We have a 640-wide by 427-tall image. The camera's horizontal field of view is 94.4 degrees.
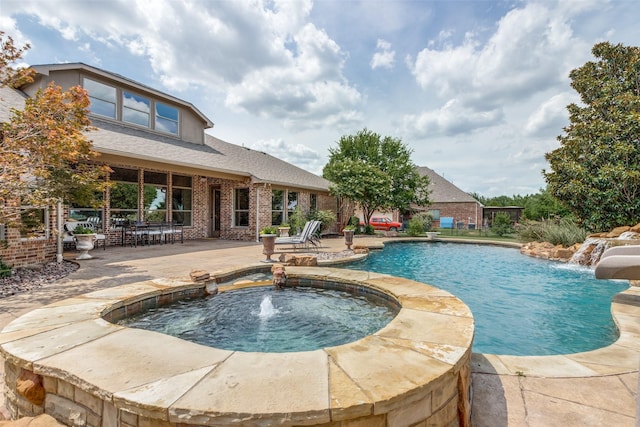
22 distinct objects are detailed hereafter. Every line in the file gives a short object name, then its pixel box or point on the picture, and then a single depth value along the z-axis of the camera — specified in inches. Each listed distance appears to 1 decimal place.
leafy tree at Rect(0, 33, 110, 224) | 209.6
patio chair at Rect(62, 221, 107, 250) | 350.6
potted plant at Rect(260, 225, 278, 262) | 307.3
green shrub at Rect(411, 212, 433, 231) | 856.9
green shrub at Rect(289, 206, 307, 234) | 548.4
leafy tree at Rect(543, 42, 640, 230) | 411.2
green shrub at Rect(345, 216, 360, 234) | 708.7
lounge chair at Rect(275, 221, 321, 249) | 387.7
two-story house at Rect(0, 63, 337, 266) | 351.9
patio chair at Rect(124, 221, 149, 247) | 410.0
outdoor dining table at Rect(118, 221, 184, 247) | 414.6
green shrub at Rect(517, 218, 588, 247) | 448.5
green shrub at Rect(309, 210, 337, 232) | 612.4
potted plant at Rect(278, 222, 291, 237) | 499.8
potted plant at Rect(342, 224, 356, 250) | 424.8
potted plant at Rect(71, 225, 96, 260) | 305.4
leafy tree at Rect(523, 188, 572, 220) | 761.8
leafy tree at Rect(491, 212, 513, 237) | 689.6
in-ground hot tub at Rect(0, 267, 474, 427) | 58.9
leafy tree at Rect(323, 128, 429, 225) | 668.1
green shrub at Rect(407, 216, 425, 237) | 655.1
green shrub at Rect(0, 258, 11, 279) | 226.4
